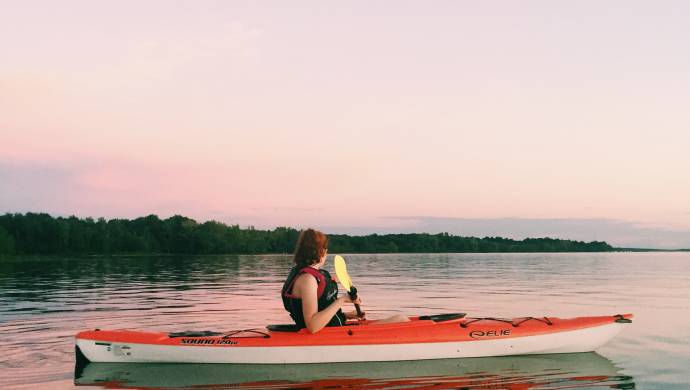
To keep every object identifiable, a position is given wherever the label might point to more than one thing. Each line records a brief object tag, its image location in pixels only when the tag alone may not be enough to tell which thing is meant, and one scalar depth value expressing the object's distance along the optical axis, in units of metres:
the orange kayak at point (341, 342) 8.98
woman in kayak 8.27
